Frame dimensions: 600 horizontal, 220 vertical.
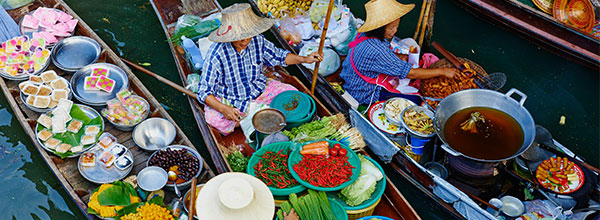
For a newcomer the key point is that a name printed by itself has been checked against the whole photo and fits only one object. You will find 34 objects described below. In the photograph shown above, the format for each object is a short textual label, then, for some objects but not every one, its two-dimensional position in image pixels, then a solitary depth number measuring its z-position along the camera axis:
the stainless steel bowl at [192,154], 4.10
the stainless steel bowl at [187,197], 3.92
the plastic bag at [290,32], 5.77
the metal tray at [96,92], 4.98
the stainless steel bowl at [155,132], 4.59
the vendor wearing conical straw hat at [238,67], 4.01
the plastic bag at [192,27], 5.58
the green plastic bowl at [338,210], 3.60
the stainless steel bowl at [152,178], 4.02
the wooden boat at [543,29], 6.12
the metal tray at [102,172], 4.19
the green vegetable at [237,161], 4.19
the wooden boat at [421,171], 4.09
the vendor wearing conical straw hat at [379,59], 4.46
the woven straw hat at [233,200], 2.92
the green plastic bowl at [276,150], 3.69
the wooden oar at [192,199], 3.51
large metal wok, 4.01
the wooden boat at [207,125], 3.97
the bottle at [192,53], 5.26
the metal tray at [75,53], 5.35
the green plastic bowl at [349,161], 3.67
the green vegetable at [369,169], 3.88
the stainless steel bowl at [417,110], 4.39
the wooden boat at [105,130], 4.11
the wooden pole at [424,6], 5.18
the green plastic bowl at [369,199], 3.71
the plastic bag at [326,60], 5.41
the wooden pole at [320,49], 4.33
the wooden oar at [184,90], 4.62
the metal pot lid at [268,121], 4.24
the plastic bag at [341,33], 5.71
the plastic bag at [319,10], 5.93
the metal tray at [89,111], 4.78
